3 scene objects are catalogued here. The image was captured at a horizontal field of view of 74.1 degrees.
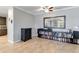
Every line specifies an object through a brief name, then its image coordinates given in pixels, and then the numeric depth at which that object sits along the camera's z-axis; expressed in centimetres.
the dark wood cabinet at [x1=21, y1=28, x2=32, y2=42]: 315
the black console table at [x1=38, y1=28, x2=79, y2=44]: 287
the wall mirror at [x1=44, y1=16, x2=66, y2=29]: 339
